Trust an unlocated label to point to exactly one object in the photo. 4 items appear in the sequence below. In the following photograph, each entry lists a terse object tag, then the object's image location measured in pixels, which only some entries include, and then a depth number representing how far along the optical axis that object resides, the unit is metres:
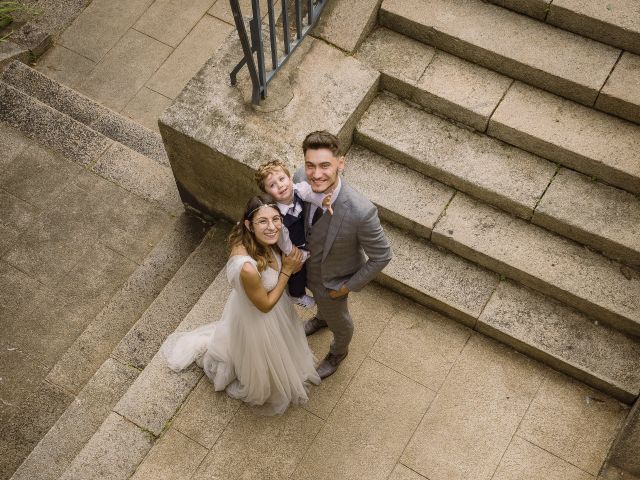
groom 3.47
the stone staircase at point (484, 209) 4.69
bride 3.61
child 3.56
